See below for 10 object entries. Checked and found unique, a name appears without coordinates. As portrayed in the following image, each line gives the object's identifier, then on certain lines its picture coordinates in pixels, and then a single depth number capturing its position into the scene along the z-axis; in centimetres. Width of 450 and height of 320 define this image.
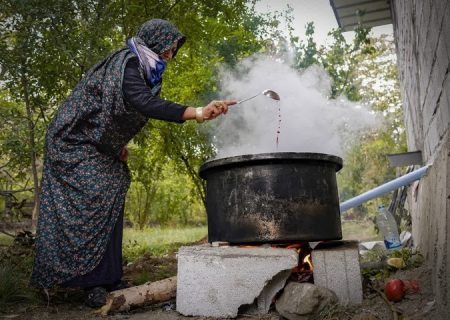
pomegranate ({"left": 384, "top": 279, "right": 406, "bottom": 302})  233
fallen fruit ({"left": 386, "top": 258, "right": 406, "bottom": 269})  321
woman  269
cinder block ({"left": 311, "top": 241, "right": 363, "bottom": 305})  243
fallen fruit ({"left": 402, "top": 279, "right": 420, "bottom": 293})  242
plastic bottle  461
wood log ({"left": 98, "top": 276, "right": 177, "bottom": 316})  263
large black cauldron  250
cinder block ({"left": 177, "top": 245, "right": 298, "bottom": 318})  242
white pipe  347
